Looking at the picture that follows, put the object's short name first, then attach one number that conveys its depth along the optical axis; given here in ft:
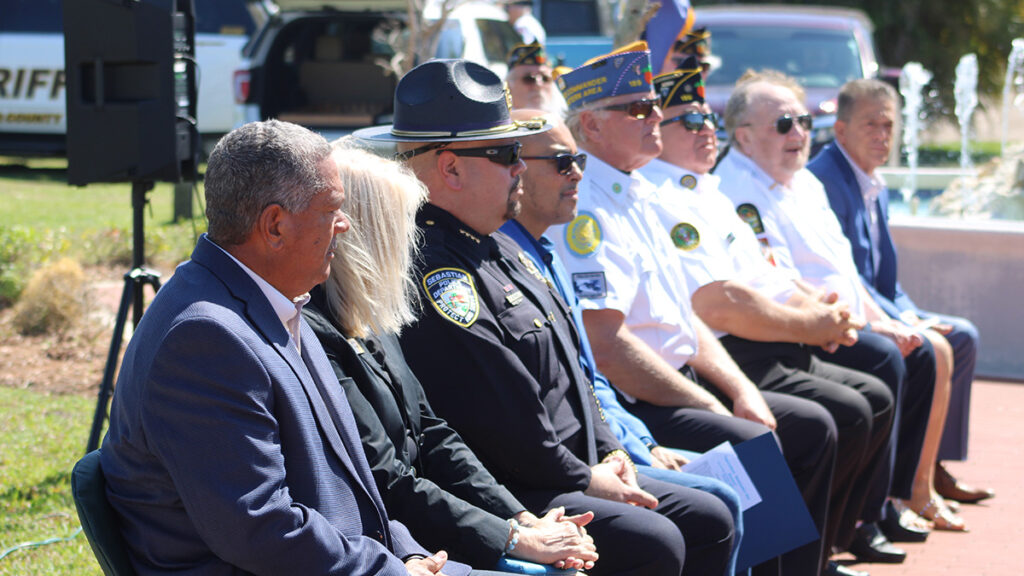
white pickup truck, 41.63
